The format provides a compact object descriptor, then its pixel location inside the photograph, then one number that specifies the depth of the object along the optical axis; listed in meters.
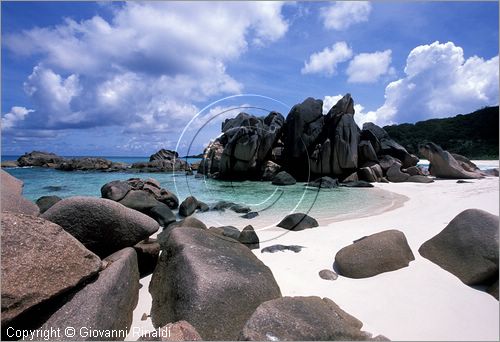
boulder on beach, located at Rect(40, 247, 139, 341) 3.28
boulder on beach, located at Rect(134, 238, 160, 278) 5.30
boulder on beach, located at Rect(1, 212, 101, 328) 2.99
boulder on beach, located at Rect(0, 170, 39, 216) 5.20
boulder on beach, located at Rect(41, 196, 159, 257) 4.76
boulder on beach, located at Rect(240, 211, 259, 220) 11.67
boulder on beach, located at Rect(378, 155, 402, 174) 27.54
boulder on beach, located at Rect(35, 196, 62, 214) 12.18
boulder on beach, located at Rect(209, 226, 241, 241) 7.36
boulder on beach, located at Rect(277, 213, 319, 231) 8.88
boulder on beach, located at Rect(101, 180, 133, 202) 13.15
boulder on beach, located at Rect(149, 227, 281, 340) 3.48
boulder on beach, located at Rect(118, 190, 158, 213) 11.73
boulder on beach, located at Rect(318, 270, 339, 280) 5.03
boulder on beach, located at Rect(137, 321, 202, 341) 2.93
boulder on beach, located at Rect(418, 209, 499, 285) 4.24
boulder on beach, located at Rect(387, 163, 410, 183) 24.95
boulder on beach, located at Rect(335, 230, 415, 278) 4.95
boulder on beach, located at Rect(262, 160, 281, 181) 29.07
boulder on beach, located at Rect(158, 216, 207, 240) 7.27
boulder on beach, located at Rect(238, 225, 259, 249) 6.93
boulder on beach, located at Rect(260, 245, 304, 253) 6.61
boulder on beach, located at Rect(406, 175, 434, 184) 22.09
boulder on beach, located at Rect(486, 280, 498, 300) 3.94
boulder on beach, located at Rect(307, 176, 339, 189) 23.41
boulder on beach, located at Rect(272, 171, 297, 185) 25.94
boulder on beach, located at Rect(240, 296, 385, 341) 3.00
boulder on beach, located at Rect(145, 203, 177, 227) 10.99
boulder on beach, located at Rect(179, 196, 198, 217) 13.52
